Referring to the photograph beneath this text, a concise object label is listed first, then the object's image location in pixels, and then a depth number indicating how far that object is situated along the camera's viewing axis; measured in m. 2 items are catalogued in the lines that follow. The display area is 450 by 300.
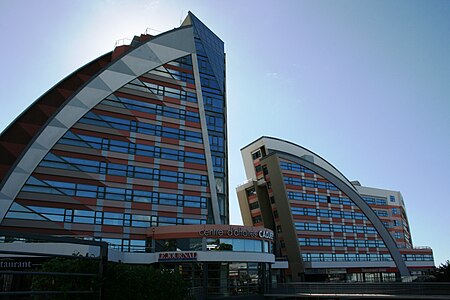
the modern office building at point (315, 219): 78.38
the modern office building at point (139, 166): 45.28
